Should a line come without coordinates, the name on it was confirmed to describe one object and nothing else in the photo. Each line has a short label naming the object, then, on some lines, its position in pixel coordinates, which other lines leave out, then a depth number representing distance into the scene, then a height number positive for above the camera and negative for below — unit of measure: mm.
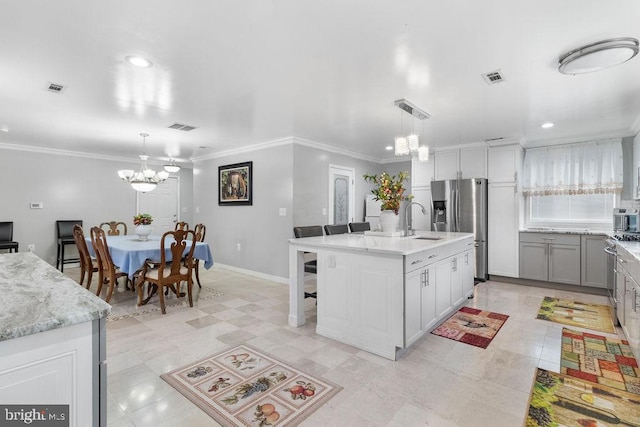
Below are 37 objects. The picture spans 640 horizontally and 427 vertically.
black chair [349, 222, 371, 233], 4469 -182
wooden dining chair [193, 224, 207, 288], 4605 -693
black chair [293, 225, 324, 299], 3604 -244
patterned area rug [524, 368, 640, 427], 1855 -1192
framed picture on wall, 5816 +575
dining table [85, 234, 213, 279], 3721 -475
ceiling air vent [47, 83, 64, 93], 2996 +1205
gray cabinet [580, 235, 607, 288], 4484 -657
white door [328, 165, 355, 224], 6009 +394
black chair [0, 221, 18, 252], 5480 -381
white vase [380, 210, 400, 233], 3615 -64
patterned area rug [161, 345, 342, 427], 1882 -1174
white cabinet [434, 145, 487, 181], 5449 +917
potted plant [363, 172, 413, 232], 3505 +185
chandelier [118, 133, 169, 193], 4773 +535
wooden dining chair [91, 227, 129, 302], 3877 -577
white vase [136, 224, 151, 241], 4668 -253
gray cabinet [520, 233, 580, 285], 4704 -646
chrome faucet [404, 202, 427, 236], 3670 -134
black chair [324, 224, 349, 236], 4105 -194
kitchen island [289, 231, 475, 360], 2547 -652
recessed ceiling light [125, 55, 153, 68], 2465 +1204
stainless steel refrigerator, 5316 +62
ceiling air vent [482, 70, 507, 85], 2698 +1196
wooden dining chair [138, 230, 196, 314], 3699 -700
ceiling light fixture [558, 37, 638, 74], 2150 +1123
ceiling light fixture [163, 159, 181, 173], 5729 +828
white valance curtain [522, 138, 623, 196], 4758 +731
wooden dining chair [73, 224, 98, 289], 4344 -609
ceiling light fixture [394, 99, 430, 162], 3387 +802
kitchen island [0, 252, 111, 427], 943 -441
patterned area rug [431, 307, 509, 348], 2988 -1148
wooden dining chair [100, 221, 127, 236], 5738 -296
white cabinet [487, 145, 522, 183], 5160 +854
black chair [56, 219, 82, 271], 6075 -452
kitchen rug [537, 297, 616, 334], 3374 -1151
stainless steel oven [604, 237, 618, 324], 3387 -711
